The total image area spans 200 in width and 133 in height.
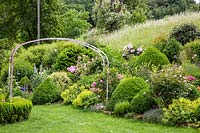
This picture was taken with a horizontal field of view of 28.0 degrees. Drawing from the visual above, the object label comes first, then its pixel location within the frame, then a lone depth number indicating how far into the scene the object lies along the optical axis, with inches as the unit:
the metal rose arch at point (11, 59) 388.4
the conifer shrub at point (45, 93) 500.7
